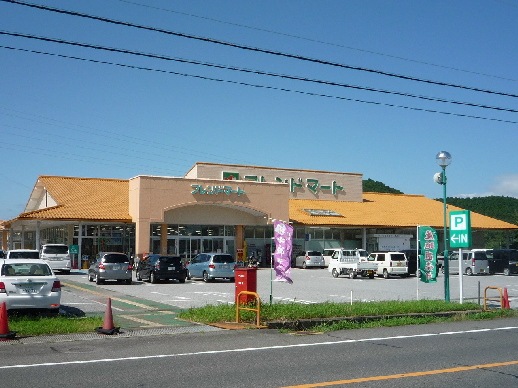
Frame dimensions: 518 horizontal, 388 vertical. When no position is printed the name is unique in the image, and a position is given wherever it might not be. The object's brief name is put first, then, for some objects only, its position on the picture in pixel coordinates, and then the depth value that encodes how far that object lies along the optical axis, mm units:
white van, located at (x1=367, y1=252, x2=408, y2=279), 37500
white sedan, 14367
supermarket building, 43500
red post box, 14930
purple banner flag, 15617
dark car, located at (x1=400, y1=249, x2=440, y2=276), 38944
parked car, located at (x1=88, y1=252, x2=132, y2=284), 28391
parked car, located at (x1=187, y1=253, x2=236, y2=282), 31641
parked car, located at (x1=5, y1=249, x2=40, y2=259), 27434
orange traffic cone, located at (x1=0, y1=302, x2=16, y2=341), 11729
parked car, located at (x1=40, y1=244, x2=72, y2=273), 35562
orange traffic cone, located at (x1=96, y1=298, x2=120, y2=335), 12508
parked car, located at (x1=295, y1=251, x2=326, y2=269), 46969
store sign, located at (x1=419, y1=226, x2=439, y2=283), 19219
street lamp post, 18312
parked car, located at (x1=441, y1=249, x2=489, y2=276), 41219
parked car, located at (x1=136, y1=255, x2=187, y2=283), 29688
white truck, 36406
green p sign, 18219
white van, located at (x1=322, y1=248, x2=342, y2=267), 47125
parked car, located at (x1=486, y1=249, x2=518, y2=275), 41656
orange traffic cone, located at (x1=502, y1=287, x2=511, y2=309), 17438
